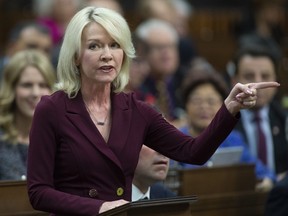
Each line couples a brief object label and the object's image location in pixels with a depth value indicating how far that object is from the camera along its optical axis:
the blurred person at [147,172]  8.65
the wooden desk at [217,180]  10.08
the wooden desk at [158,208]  6.67
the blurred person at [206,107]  11.62
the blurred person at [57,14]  17.53
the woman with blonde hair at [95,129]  6.99
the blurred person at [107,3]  16.93
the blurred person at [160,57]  15.67
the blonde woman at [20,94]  10.59
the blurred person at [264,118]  12.73
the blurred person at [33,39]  14.72
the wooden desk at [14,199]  8.63
